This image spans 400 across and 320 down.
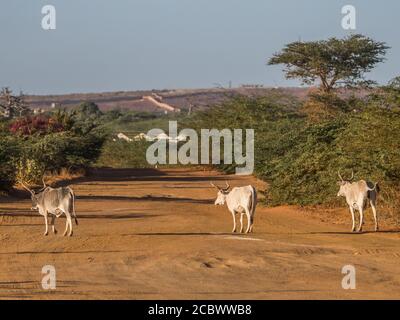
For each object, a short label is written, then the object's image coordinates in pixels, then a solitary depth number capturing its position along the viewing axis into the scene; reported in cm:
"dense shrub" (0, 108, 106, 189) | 3050
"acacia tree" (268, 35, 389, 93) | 5338
